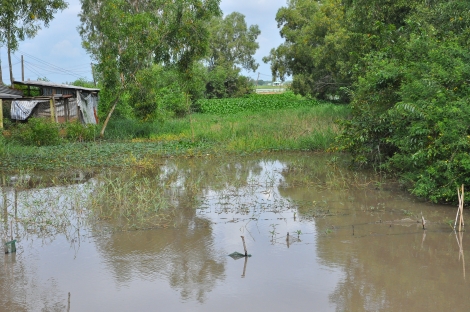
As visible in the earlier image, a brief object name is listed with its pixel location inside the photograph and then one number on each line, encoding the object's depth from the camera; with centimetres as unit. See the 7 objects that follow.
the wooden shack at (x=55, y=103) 2208
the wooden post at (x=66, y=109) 2350
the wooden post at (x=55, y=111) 2155
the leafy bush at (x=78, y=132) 1919
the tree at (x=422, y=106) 839
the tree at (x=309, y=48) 2481
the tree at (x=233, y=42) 5631
